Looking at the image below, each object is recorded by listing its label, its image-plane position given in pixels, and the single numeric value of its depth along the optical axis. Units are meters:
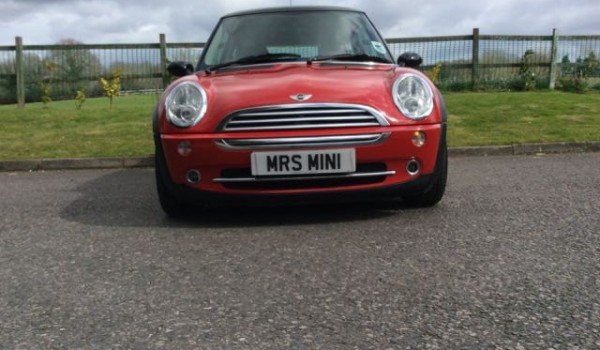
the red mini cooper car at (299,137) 3.40
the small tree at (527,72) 14.86
